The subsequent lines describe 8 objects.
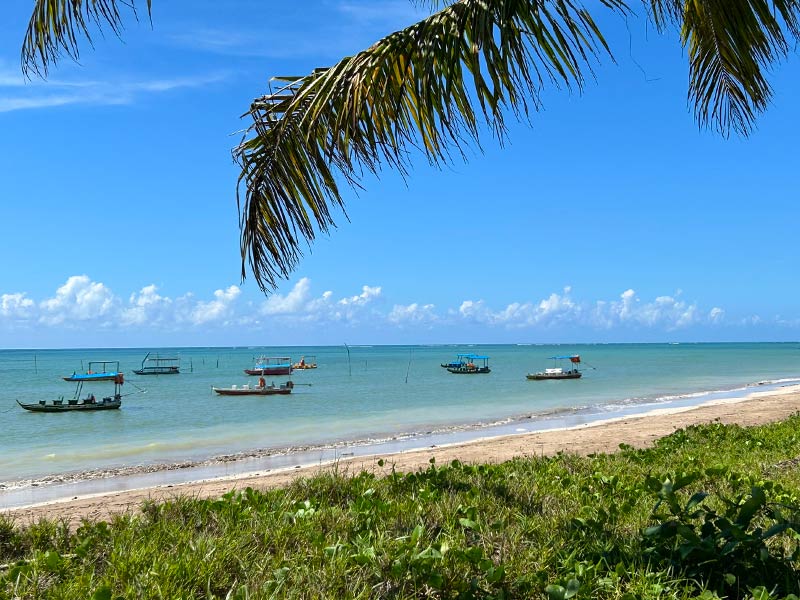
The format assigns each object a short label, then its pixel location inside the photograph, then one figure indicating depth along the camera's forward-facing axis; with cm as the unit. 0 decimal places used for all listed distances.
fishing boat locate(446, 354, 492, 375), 6384
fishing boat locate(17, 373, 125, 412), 3137
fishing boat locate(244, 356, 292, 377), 6925
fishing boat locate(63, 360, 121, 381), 5408
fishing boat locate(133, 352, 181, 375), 7850
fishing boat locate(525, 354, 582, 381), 5266
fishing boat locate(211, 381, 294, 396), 4084
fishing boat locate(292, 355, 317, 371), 8450
